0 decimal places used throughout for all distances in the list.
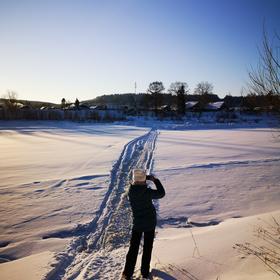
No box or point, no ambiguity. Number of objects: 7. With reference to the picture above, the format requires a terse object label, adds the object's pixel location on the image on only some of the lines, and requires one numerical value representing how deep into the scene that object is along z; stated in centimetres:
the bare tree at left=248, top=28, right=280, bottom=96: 484
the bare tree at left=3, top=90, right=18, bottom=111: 4762
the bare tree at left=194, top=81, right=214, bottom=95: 8750
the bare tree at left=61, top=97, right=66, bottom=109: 8856
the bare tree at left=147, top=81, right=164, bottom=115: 6483
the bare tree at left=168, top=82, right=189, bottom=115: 6172
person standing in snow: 313
